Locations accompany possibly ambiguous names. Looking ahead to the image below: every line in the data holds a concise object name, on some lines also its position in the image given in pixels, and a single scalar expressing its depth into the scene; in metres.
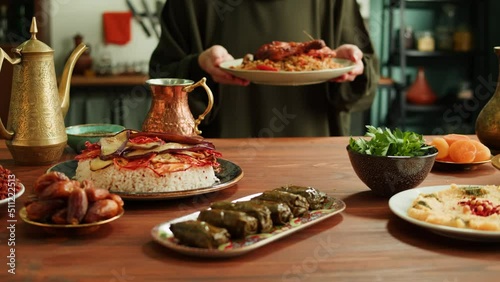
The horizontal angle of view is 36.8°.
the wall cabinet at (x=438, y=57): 6.28
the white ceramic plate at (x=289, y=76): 2.32
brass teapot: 1.88
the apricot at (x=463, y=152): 1.91
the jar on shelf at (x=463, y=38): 6.32
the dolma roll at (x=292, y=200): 1.42
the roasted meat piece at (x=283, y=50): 2.68
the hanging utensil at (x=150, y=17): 5.91
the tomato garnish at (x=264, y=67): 2.53
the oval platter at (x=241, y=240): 1.24
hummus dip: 1.34
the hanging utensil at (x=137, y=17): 5.95
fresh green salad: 1.64
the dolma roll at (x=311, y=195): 1.48
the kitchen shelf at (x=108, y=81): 5.61
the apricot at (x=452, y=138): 1.99
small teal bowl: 2.09
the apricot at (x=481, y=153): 1.94
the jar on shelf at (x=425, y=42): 6.32
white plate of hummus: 1.30
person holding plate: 3.04
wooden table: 1.20
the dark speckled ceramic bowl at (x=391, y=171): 1.61
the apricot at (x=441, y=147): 1.94
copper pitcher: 1.95
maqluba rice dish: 1.57
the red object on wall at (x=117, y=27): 5.93
